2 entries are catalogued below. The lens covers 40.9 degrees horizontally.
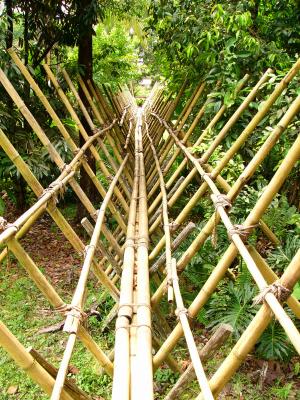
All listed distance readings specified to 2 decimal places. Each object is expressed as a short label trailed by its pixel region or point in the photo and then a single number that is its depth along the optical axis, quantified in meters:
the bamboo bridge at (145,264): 1.19
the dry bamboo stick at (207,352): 1.46
